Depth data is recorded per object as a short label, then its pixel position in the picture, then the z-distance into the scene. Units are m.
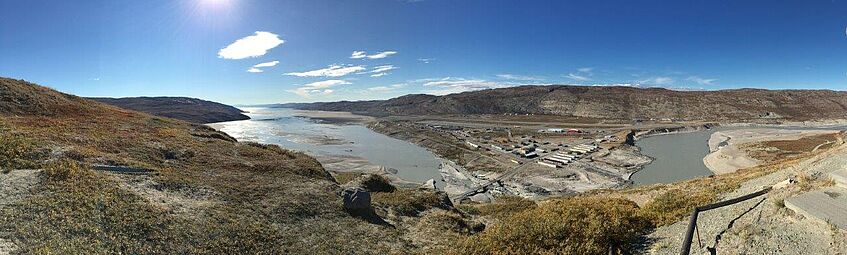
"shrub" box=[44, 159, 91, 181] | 17.75
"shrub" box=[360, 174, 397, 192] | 31.43
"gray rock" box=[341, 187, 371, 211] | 23.09
